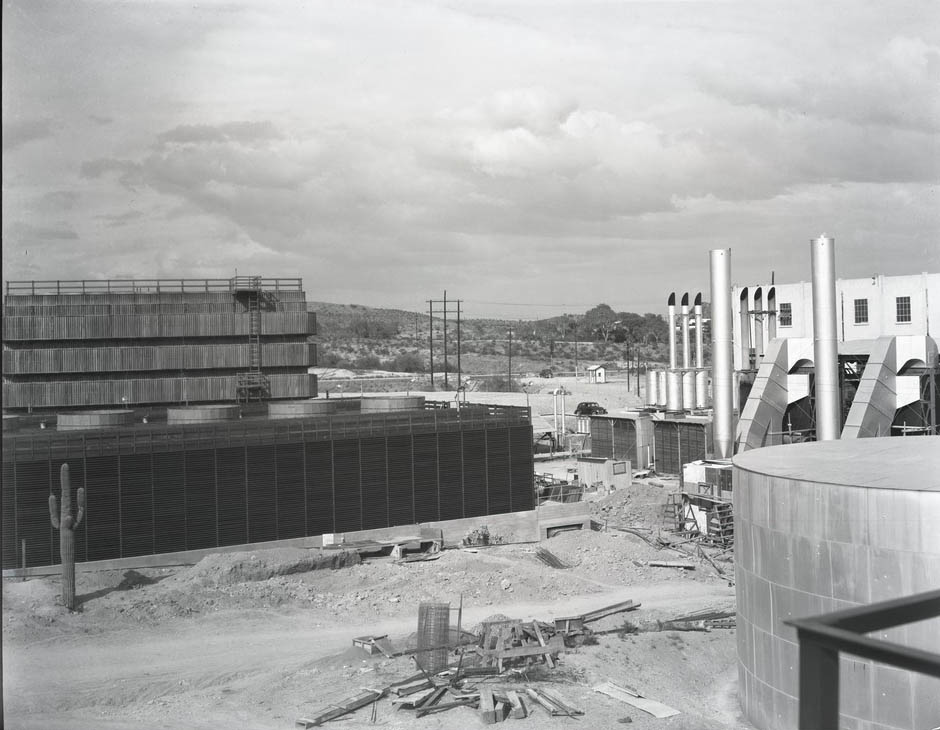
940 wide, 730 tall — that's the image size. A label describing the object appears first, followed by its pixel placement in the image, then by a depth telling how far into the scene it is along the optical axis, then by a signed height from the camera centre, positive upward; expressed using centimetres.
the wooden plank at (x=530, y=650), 2303 -769
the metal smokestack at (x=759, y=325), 4852 +191
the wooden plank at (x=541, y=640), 2291 -777
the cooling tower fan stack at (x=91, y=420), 3962 -234
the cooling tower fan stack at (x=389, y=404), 4644 -212
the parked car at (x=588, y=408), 7750 -424
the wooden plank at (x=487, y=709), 1933 -774
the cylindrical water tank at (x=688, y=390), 5409 -187
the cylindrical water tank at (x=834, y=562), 1520 -381
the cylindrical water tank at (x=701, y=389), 5378 -181
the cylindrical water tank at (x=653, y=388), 5841 -186
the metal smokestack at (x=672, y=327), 5606 +214
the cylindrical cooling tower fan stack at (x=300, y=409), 4569 -227
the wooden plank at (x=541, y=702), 1994 -790
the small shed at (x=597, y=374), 10612 -156
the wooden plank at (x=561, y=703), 1984 -792
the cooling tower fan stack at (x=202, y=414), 4331 -234
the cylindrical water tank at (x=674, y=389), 5447 -181
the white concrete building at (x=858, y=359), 3797 -8
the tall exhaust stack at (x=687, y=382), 5412 -137
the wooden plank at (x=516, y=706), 1962 -783
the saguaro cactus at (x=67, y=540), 2627 -515
